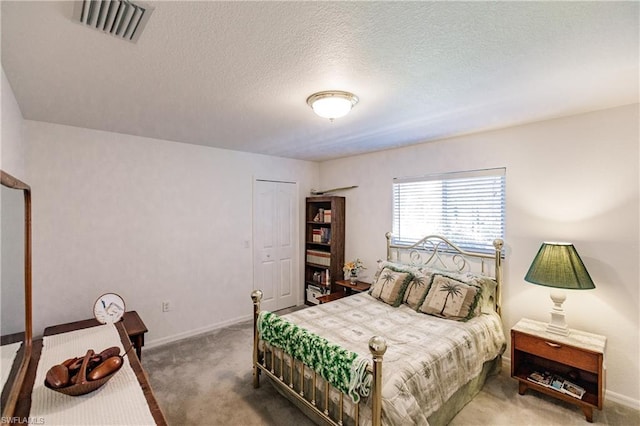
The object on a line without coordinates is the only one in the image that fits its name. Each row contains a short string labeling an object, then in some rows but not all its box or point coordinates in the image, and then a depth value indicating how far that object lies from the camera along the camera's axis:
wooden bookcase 4.56
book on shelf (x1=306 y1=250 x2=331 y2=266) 4.65
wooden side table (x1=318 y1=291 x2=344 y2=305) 3.88
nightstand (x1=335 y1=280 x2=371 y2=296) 4.03
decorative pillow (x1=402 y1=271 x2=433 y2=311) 3.04
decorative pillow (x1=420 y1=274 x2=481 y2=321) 2.74
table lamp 2.32
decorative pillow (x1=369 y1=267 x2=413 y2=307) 3.16
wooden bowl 1.22
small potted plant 4.28
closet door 4.43
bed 1.78
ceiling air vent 1.20
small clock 2.67
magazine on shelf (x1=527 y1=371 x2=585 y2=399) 2.31
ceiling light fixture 2.06
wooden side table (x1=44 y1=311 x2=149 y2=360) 2.73
